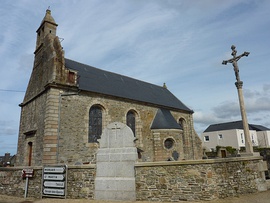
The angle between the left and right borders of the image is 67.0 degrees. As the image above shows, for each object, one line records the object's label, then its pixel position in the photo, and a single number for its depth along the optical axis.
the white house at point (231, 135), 38.88
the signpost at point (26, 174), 9.12
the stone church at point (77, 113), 12.57
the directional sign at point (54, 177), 8.39
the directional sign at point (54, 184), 8.31
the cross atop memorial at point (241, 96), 10.16
